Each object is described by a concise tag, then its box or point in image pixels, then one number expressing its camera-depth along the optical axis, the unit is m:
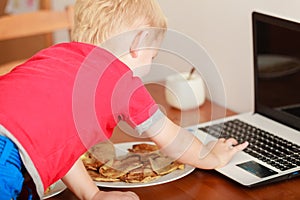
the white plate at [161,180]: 1.60
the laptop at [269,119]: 1.64
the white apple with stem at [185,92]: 2.02
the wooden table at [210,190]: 1.55
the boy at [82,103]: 1.49
